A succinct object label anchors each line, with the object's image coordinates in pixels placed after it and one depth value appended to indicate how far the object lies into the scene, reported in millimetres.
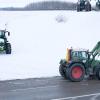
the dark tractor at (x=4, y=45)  33000
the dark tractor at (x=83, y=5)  48844
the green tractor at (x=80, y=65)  22156
